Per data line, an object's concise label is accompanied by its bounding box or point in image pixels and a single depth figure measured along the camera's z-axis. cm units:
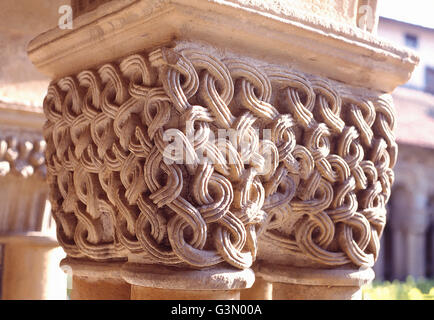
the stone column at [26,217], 210
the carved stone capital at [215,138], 99
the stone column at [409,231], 869
